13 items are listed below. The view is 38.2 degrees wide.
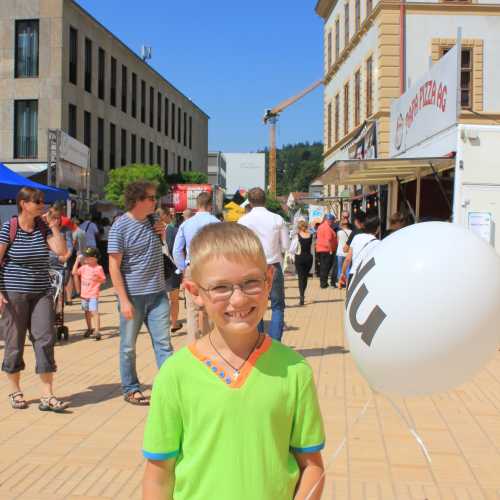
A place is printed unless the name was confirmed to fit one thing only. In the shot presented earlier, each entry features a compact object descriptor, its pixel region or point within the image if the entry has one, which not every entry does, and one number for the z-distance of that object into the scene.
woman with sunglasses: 5.79
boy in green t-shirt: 1.98
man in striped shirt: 5.77
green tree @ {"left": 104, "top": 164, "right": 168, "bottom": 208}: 37.34
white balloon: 3.00
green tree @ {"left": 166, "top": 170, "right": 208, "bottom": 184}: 51.19
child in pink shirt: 9.46
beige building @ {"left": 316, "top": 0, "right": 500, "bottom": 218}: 24.06
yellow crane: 100.65
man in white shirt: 7.72
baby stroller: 8.92
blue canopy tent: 11.06
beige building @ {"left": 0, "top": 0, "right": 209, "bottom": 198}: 34.06
